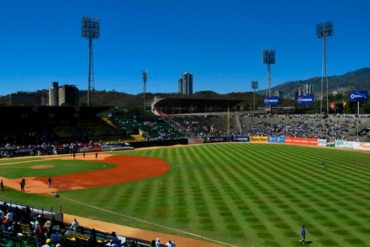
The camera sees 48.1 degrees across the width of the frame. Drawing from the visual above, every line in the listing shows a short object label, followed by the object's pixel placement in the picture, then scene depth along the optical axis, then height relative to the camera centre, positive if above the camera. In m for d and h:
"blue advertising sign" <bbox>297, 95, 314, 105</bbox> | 102.19 +4.89
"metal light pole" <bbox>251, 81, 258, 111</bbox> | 146.50 +12.15
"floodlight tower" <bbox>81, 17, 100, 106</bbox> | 87.44 +19.18
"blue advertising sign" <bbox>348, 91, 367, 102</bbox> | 87.38 +4.75
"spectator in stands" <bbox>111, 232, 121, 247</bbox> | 17.87 -5.29
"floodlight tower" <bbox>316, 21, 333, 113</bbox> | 93.88 +20.04
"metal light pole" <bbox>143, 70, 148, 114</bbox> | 125.29 +13.09
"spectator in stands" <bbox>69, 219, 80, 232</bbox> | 20.69 -5.35
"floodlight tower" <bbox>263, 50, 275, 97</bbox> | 115.91 +17.10
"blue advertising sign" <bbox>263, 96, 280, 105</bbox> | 108.50 +5.02
